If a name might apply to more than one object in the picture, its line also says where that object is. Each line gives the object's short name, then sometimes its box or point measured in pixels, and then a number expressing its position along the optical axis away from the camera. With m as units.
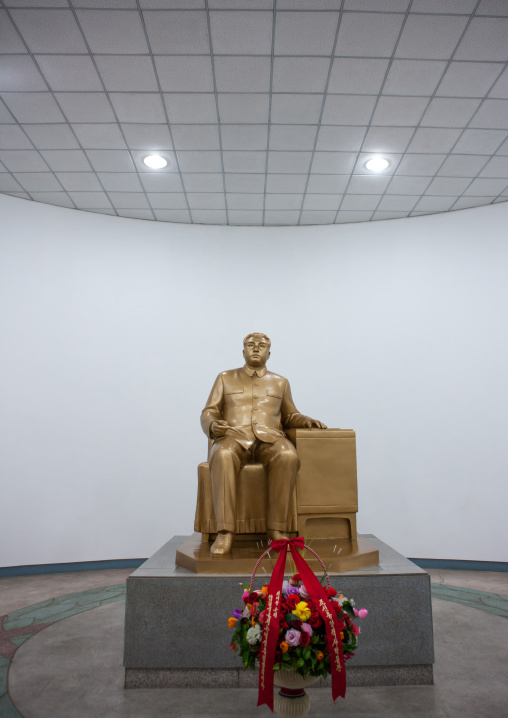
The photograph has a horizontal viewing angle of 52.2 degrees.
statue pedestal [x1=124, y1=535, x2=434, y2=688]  2.83
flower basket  1.88
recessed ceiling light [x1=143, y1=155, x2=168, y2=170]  5.55
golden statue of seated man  3.29
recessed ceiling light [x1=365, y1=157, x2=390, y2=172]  5.61
